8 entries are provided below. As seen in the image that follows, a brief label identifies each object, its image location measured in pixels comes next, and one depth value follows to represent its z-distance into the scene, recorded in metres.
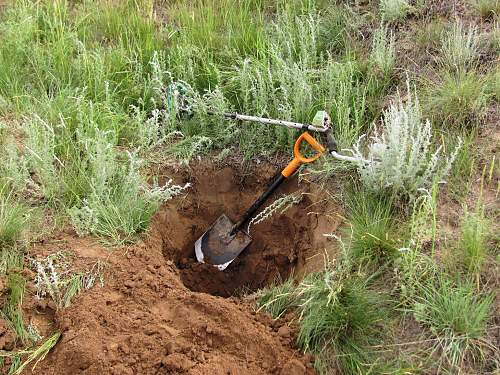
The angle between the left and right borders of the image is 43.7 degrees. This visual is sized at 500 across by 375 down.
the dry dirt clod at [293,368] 2.71
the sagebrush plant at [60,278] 3.00
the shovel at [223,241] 3.87
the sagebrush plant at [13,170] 3.43
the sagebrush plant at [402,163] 3.09
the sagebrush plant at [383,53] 3.91
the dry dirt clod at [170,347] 2.77
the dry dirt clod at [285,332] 2.90
